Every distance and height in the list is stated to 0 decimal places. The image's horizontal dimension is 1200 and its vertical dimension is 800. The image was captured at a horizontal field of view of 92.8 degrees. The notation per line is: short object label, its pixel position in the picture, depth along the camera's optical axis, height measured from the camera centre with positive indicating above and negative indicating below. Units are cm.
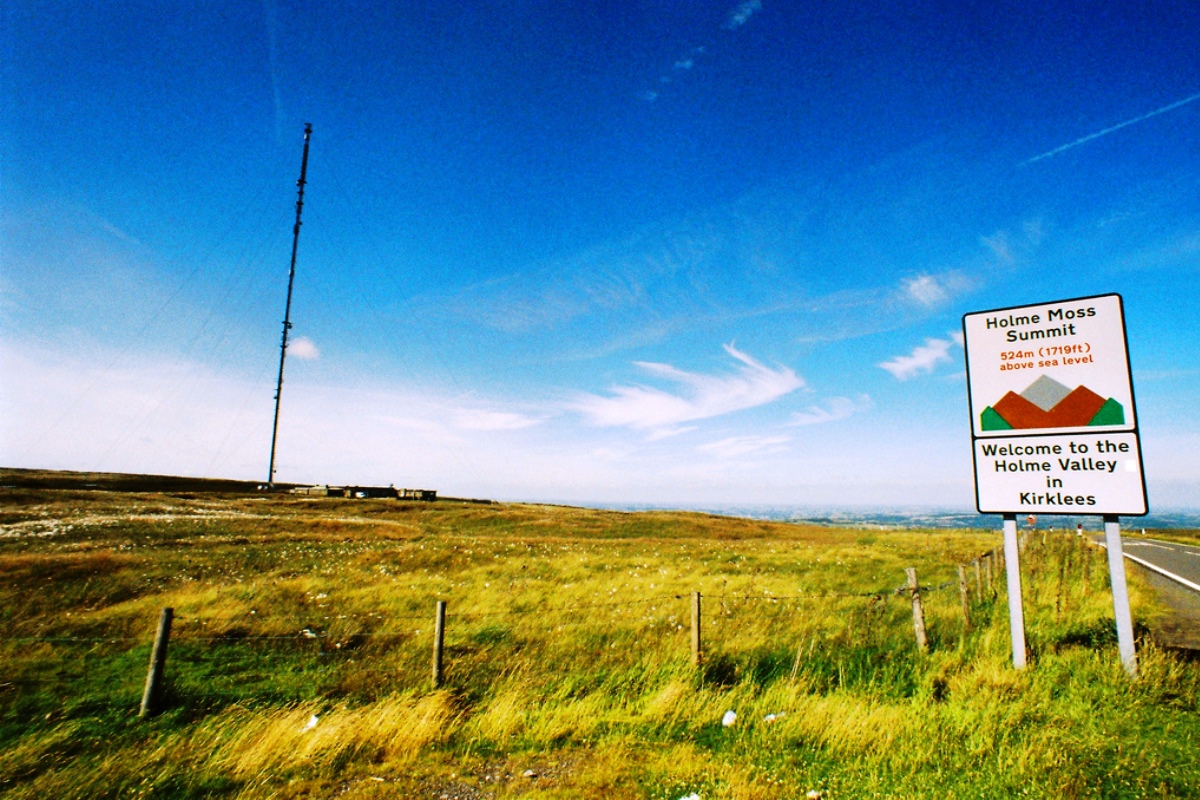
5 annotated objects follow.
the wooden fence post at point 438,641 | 911 -251
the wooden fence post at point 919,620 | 1015 -231
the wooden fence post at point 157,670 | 813 -273
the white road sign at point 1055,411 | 883 +130
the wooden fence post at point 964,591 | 1162 -210
